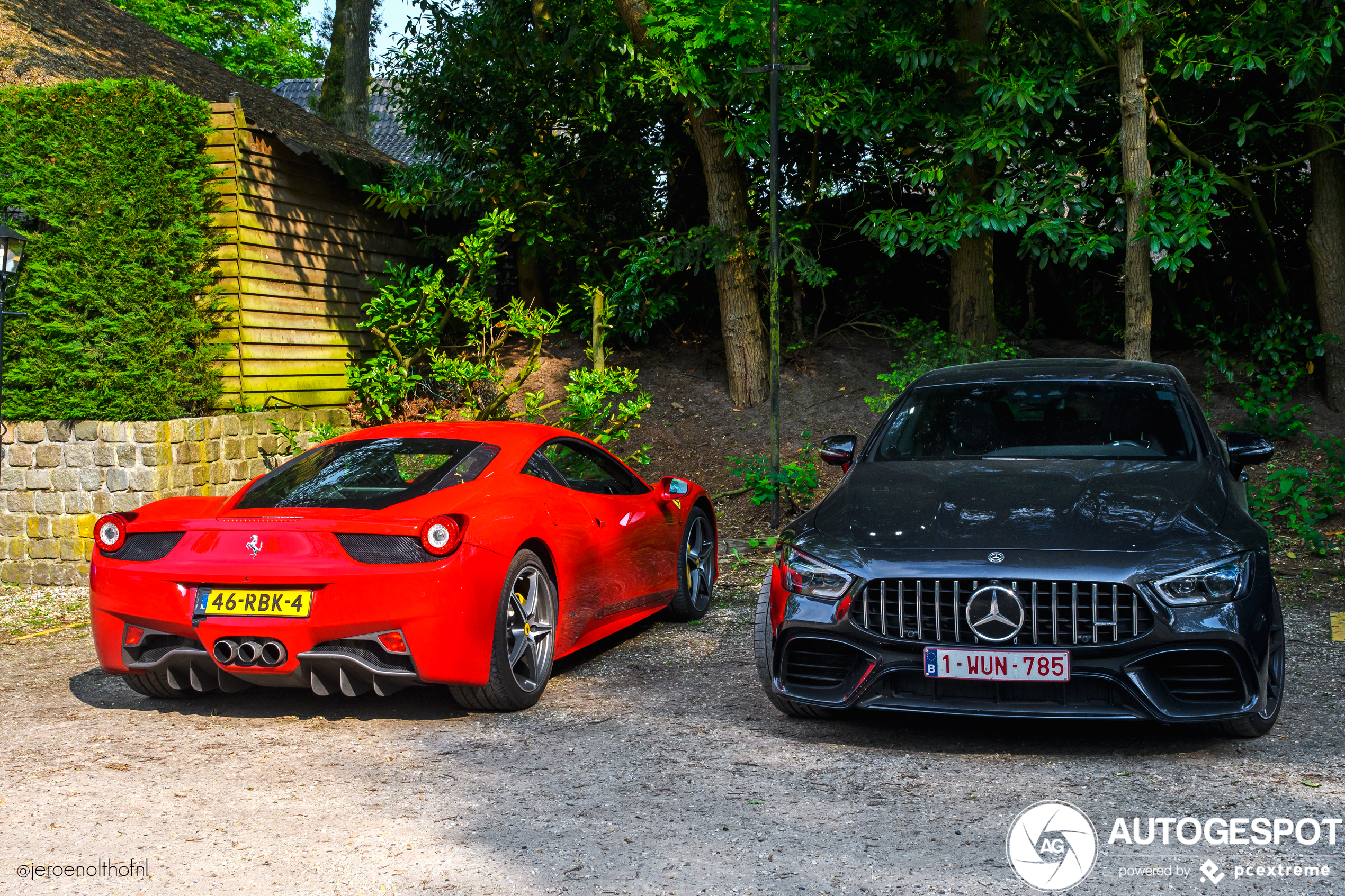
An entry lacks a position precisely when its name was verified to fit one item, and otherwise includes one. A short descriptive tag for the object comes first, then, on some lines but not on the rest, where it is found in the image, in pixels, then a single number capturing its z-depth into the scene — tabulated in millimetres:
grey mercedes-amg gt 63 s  4094
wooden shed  10820
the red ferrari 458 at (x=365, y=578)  4711
